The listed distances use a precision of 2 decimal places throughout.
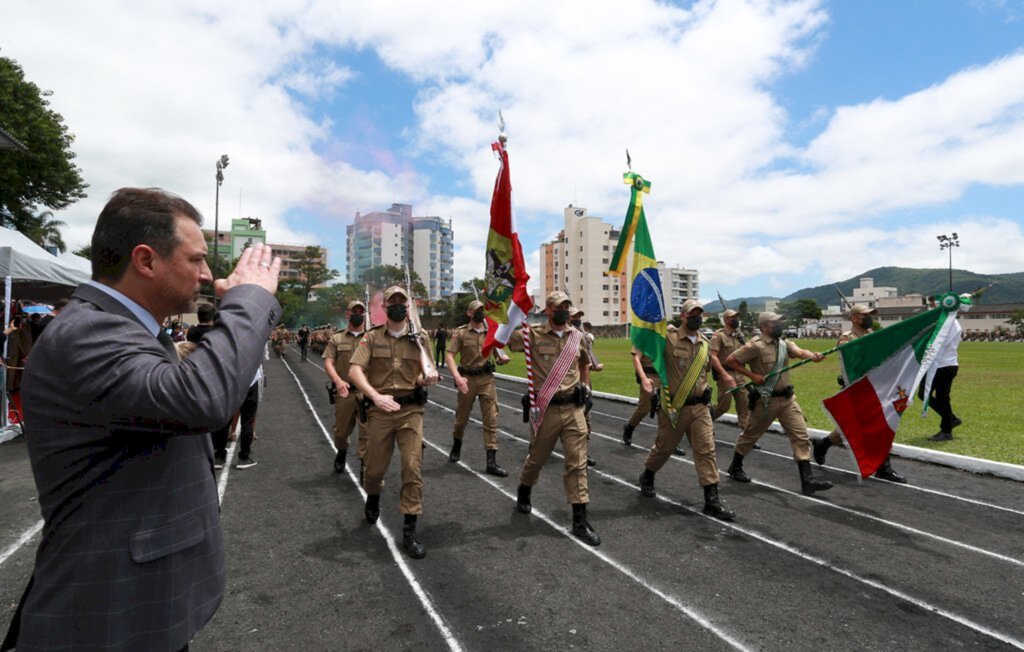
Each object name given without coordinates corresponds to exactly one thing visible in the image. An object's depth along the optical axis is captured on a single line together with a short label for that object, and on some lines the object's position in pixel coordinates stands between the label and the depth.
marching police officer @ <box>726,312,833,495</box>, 6.94
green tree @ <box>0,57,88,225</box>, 24.36
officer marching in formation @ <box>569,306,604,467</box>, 6.26
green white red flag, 6.18
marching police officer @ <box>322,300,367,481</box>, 7.88
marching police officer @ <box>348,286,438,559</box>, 5.07
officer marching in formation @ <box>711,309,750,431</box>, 8.84
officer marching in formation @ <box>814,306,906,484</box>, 7.82
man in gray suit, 1.27
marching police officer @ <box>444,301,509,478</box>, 8.02
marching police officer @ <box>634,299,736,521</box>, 5.96
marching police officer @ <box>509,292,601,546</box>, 5.42
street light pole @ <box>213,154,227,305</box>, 25.89
